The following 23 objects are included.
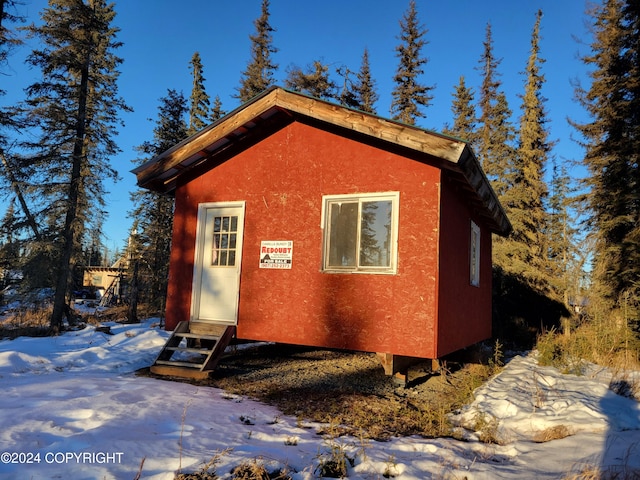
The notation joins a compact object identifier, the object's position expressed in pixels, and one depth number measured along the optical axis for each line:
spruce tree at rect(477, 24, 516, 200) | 22.38
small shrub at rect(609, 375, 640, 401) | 6.66
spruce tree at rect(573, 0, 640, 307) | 13.83
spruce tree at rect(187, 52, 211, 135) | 26.45
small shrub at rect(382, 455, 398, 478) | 3.44
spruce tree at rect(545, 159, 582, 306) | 16.27
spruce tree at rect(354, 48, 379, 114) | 27.94
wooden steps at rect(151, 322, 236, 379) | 7.18
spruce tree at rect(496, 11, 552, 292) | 18.97
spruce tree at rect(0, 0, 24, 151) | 13.53
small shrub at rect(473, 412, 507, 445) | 4.85
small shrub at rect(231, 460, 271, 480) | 3.04
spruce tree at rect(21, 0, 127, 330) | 16.50
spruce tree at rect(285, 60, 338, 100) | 24.06
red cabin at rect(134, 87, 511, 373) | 6.67
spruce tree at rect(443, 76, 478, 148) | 27.31
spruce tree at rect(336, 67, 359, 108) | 24.41
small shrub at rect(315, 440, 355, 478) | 3.39
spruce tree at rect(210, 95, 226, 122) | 31.01
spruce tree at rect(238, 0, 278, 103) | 28.27
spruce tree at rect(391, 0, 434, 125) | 25.31
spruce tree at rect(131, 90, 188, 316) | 22.30
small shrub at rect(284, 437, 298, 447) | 4.03
